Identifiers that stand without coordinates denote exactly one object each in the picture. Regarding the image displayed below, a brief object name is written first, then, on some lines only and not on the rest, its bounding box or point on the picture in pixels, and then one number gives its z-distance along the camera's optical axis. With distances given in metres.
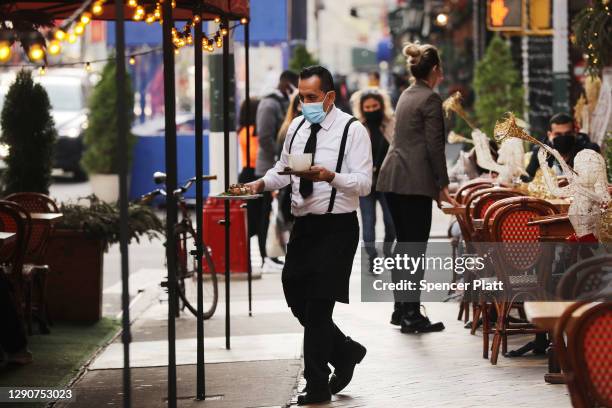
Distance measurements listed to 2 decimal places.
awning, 15.43
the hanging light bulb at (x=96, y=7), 10.16
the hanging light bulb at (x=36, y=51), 11.08
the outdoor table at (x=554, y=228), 13.58
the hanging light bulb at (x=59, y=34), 10.11
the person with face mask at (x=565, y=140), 17.68
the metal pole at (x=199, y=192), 13.43
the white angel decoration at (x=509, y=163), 18.87
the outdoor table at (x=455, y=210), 17.05
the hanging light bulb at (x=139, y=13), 14.83
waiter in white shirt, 12.90
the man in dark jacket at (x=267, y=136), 25.08
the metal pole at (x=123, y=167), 8.98
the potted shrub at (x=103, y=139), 41.43
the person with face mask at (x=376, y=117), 22.89
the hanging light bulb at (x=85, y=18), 12.41
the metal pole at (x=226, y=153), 15.72
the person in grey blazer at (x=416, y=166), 17.05
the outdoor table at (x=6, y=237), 14.57
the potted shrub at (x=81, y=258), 19.08
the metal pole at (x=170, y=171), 10.60
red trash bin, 23.67
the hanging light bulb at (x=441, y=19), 37.27
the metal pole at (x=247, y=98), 18.31
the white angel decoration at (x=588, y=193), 12.87
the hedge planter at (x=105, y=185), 42.04
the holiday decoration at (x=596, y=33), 18.83
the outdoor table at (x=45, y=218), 17.50
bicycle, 19.22
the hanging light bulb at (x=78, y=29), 12.88
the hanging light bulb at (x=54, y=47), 10.55
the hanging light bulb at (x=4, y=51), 11.01
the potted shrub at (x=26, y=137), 20.60
